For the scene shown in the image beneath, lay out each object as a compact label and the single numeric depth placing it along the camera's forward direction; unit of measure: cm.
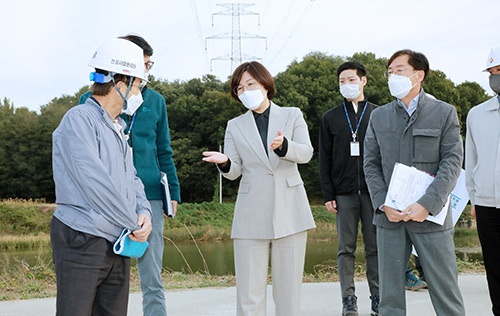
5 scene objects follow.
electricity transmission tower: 4432
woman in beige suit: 382
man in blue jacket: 269
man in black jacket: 482
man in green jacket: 404
